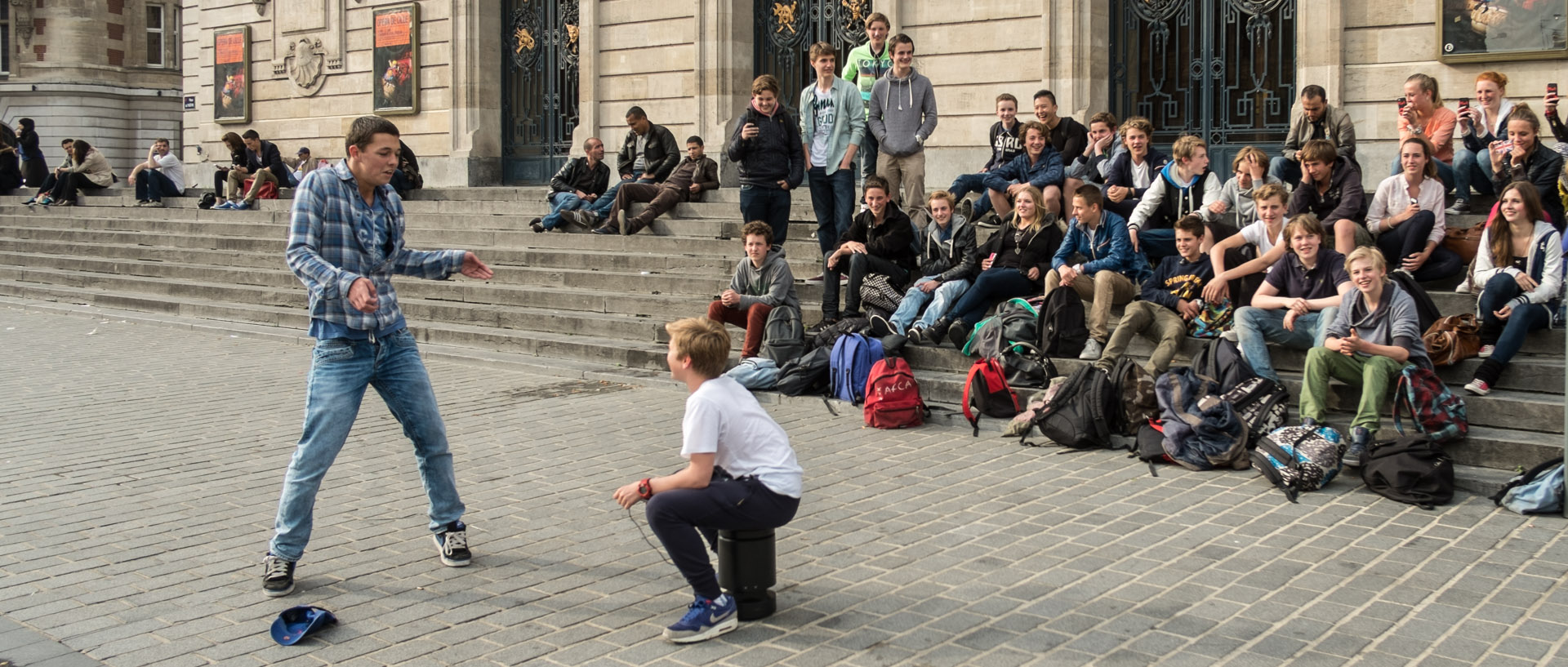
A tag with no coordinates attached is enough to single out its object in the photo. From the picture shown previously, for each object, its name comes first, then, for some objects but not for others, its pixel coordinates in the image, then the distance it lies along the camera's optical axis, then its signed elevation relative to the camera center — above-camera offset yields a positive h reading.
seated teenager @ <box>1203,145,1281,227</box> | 10.41 +0.56
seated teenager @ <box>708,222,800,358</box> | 10.73 -0.19
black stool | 5.07 -1.13
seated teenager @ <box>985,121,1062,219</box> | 11.94 +0.78
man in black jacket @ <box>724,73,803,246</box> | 12.62 +0.99
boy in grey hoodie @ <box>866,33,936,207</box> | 12.62 +1.30
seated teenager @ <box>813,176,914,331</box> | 11.20 +0.08
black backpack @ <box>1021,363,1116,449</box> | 8.27 -0.92
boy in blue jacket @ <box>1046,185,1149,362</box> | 9.73 -0.02
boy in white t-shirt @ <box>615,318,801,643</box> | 4.90 -0.79
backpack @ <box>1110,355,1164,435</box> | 8.34 -0.84
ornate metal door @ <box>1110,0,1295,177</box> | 15.09 +2.16
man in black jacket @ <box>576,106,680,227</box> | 16.25 +1.26
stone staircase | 8.29 -0.25
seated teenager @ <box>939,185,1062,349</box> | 10.52 -0.01
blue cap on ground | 4.83 -1.29
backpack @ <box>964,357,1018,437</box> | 9.12 -0.88
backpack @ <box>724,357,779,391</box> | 10.29 -0.85
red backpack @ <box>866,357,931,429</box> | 9.05 -0.92
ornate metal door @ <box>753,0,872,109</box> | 18.38 +3.10
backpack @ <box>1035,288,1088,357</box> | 9.78 -0.46
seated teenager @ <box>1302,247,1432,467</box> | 7.60 -0.47
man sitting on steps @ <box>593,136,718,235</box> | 15.64 +0.80
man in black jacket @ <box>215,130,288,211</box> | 22.02 +1.57
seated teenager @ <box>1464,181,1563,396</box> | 8.16 -0.10
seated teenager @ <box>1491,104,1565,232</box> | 10.05 +0.74
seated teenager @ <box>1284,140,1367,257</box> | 9.92 +0.52
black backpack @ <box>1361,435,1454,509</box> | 6.88 -1.07
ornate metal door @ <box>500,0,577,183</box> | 21.86 +2.80
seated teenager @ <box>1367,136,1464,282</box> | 9.62 +0.29
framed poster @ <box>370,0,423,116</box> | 22.80 +3.34
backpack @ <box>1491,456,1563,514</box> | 6.61 -1.12
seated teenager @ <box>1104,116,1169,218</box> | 11.36 +0.77
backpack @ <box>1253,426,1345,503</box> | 7.14 -1.03
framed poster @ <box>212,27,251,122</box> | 25.81 +3.51
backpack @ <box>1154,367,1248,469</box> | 7.69 -0.94
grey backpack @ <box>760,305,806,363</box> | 10.59 -0.57
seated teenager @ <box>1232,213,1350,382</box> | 8.57 -0.24
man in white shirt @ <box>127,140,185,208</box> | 23.05 +1.42
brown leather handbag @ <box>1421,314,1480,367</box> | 8.27 -0.48
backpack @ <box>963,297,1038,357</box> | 9.92 -0.51
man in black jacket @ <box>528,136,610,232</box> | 17.03 +1.05
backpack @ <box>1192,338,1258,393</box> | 8.16 -0.62
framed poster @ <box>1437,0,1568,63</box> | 13.04 +2.22
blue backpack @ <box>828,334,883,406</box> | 9.88 -0.75
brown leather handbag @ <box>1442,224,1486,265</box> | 9.73 +0.13
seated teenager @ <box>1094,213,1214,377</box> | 9.16 -0.30
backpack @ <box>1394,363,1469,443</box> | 7.50 -0.80
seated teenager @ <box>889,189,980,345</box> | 10.66 -0.09
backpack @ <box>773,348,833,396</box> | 10.23 -0.86
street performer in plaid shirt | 5.44 -0.27
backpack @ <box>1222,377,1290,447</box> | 7.86 -0.83
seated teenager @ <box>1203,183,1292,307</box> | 9.39 +0.06
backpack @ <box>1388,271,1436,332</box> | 8.48 -0.29
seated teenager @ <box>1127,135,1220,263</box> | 10.74 +0.51
